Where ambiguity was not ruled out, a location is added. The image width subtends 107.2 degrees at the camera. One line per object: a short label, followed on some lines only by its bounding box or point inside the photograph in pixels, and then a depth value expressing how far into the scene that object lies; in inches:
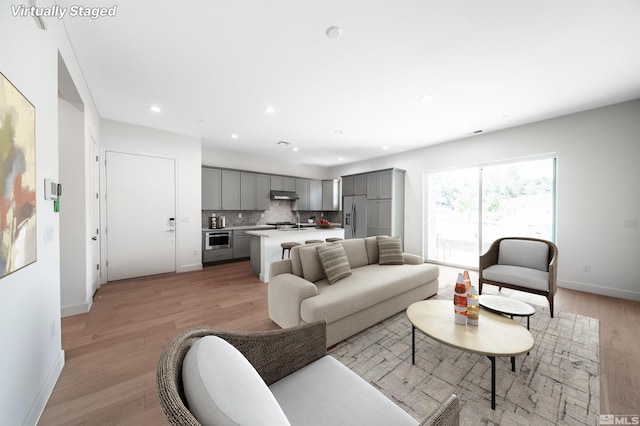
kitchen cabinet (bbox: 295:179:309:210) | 291.0
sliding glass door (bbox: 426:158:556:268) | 167.3
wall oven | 209.2
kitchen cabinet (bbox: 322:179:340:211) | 313.1
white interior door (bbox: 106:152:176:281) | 162.9
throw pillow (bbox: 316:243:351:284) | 105.5
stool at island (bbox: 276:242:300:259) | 165.9
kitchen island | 167.8
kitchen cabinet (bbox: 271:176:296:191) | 268.8
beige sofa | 87.0
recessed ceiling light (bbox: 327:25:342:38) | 78.9
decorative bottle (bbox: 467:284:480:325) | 75.1
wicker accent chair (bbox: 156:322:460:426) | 24.3
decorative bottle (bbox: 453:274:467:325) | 75.9
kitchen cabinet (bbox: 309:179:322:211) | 304.2
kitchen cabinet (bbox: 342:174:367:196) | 260.5
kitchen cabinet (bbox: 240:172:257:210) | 244.8
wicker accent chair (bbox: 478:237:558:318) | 114.6
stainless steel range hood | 264.1
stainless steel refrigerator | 259.1
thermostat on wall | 64.5
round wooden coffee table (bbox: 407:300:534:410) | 62.3
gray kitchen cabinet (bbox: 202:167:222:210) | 220.4
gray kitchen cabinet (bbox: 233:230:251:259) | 226.8
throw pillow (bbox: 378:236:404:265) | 133.7
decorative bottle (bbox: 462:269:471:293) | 80.3
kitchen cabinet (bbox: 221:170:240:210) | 232.8
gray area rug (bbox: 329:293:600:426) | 60.2
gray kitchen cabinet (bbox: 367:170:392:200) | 233.1
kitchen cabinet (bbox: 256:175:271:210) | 255.9
